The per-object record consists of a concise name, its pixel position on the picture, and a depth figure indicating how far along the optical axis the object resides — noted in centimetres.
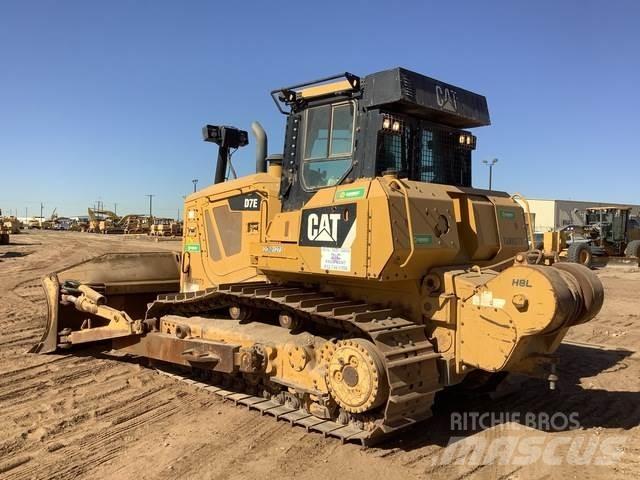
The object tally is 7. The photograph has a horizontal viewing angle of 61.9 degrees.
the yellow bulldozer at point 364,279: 441
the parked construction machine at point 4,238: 3259
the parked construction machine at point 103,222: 5878
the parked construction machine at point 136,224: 5575
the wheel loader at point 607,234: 2384
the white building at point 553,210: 6069
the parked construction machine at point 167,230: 4859
